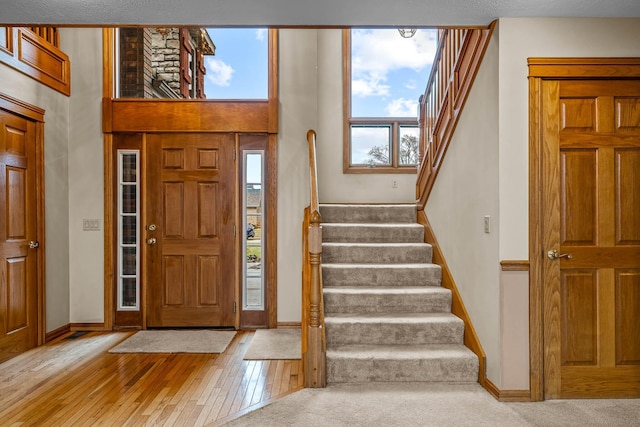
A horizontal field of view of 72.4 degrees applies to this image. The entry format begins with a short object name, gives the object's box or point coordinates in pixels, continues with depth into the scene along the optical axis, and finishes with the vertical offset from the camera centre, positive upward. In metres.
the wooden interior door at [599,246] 2.75 -0.22
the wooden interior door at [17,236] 3.58 -0.19
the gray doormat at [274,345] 3.66 -1.19
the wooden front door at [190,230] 4.58 -0.17
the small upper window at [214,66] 4.69 +1.71
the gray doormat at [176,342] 3.83 -1.20
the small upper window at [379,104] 5.98 +1.52
